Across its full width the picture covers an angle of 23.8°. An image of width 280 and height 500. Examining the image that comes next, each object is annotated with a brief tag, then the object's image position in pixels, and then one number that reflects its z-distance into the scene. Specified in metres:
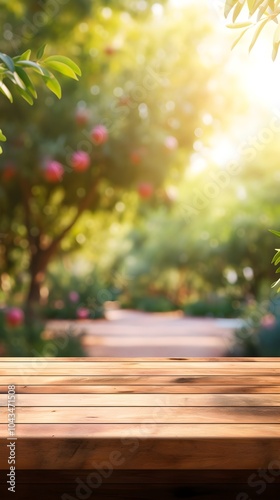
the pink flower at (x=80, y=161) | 8.53
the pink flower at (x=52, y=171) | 8.34
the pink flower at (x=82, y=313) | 10.65
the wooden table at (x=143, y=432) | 1.70
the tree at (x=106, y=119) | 9.26
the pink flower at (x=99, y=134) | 8.50
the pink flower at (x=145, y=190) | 9.75
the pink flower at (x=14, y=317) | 8.45
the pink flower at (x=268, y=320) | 8.99
